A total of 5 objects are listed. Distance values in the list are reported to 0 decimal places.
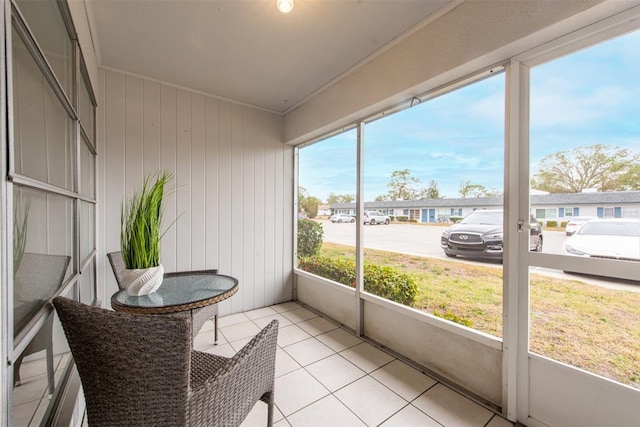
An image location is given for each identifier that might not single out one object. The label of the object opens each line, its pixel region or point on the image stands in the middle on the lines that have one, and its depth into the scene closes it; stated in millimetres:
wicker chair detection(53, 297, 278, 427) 796
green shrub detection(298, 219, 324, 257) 3294
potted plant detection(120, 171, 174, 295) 1567
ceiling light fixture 1560
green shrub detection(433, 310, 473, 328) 1782
